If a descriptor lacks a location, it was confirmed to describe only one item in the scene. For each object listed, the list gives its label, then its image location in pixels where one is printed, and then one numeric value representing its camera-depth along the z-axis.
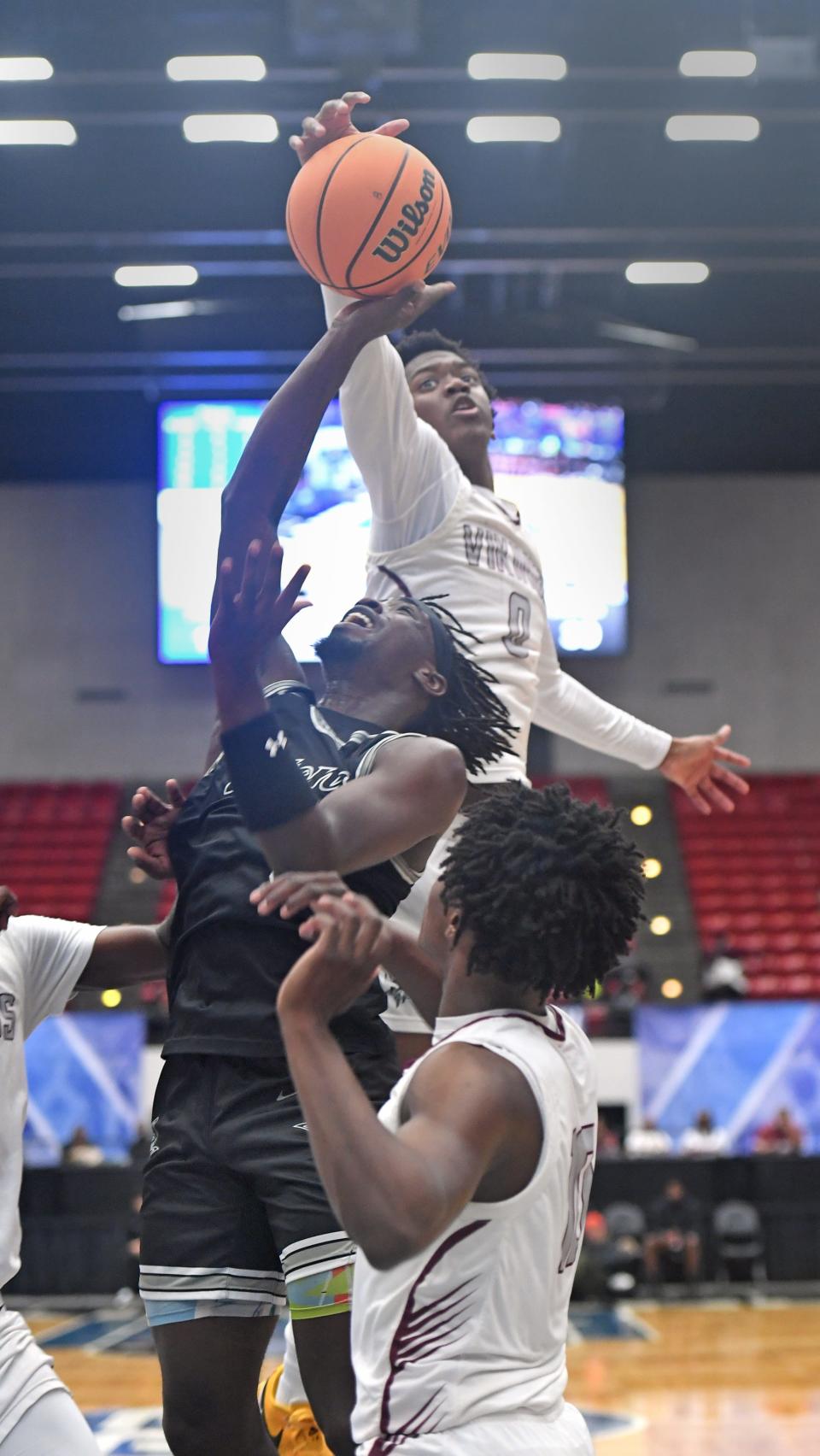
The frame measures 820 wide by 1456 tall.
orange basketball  3.12
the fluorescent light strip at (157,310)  15.09
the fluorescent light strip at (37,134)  12.05
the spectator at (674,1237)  11.18
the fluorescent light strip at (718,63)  11.21
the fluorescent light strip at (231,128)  12.05
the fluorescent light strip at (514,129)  12.02
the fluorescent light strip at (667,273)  14.36
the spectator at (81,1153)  11.73
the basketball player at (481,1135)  1.73
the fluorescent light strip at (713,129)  12.05
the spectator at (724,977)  13.69
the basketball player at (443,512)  3.31
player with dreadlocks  2.30
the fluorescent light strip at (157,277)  14.43
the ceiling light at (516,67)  11.35
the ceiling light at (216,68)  11.39
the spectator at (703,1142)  11.81
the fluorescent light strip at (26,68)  11.27
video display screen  15.08
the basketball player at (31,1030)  2.70
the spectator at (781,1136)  12.15
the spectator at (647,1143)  11.72
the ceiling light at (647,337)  15.17
